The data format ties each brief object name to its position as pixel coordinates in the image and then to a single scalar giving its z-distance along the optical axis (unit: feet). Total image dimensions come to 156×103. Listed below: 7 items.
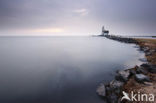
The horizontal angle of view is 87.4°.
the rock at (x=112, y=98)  18.12
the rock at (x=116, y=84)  21.39
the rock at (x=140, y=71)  28.09
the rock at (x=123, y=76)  24.41
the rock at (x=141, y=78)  22.98
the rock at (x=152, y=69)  29.25
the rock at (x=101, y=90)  21.26
